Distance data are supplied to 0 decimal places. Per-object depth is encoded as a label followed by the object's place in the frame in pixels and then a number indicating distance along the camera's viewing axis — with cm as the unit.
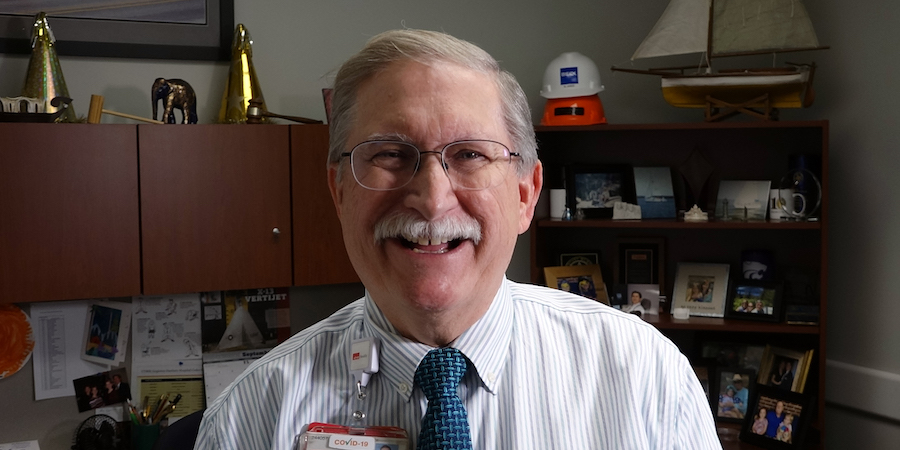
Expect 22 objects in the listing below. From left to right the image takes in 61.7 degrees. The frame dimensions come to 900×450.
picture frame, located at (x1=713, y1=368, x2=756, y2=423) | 249
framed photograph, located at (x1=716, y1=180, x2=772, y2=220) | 256
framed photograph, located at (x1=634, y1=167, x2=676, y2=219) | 269
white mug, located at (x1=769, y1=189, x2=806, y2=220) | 244
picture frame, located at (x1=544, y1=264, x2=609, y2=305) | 264
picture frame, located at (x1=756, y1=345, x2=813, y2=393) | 242
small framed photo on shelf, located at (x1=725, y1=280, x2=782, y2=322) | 247
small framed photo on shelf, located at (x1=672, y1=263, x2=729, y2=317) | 260
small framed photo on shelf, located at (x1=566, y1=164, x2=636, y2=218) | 268
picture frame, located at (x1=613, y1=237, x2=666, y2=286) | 274
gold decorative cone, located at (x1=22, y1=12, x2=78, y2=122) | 220
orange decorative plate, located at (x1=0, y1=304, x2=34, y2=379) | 238
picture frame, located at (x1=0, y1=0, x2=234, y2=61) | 232
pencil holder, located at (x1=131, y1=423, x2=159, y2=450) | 247
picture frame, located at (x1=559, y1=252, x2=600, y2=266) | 281
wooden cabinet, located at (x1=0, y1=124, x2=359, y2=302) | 210
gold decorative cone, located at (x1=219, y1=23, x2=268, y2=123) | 238
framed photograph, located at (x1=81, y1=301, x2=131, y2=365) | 250
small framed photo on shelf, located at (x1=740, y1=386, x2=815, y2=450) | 229
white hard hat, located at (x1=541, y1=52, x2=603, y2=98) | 254
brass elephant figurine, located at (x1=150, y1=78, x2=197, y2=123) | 228
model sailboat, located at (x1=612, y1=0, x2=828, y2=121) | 232
